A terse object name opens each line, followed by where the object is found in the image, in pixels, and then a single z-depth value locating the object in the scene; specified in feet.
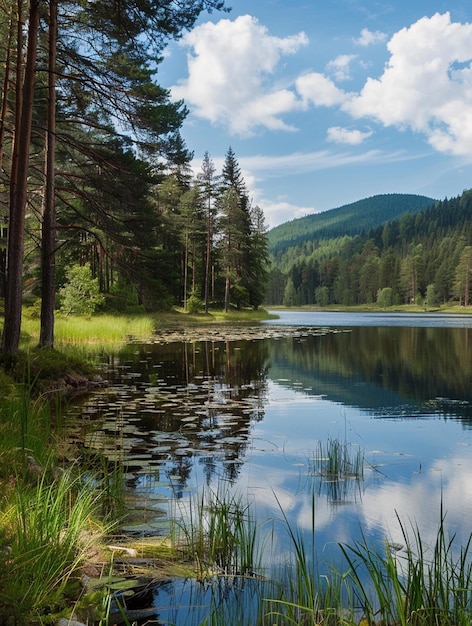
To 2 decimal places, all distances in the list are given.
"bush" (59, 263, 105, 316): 101.40
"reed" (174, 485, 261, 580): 12.79
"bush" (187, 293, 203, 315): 173.17
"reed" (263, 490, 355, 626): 9.68
